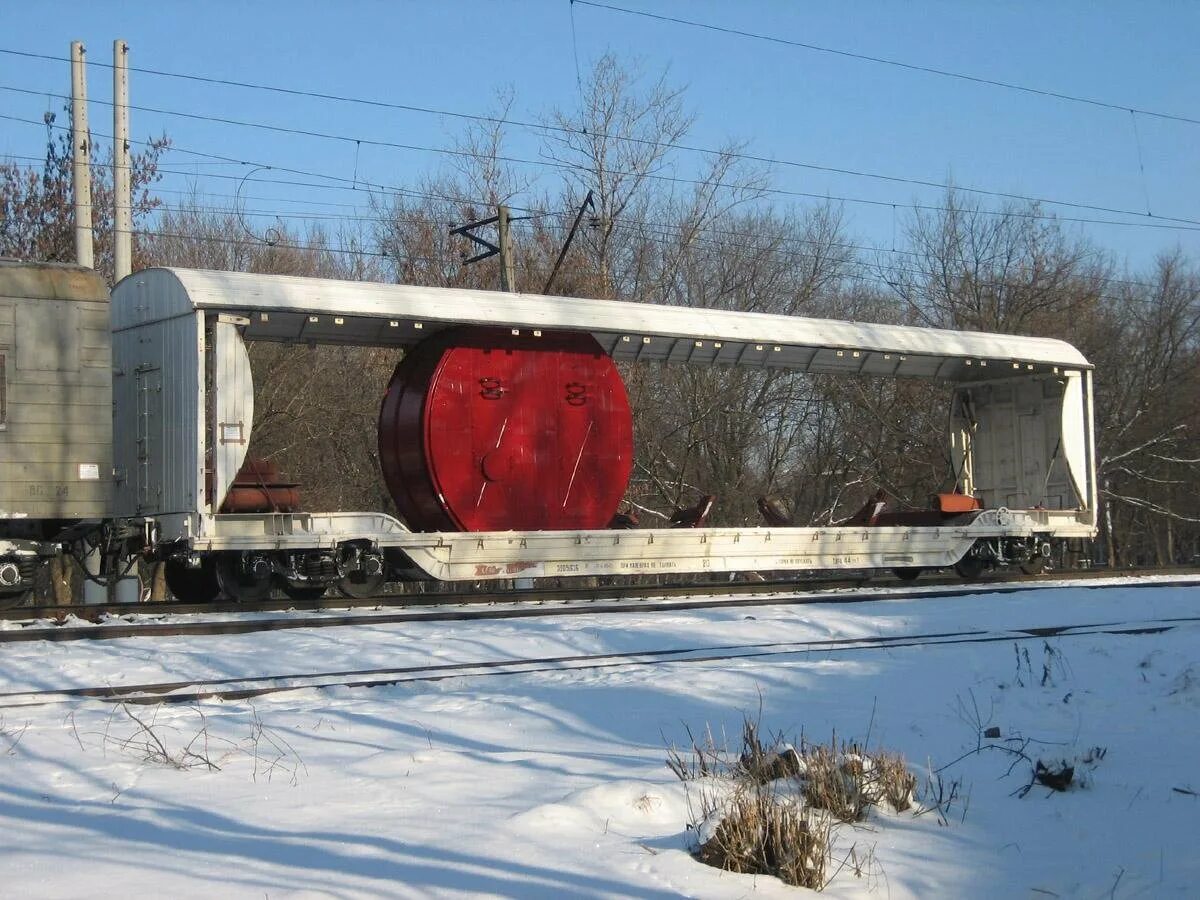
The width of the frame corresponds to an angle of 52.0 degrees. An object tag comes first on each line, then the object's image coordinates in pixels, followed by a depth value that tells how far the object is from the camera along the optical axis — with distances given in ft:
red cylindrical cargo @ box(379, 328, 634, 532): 55.06
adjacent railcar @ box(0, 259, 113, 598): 45.68
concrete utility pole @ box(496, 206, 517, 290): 81.61
